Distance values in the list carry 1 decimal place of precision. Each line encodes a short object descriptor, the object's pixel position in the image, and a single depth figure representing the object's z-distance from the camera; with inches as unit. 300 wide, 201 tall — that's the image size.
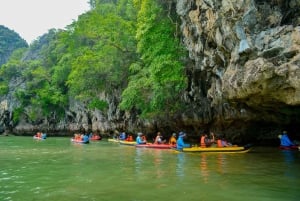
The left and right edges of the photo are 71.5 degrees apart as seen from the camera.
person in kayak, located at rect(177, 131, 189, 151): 432.2
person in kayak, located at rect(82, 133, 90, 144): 636.9
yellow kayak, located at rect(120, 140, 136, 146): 575.2
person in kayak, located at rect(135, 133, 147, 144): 538.7
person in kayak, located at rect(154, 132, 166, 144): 515.2
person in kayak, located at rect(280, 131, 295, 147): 430.5
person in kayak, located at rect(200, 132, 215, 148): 431.8
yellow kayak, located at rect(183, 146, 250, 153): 409.2
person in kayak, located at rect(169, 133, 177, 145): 497.7
